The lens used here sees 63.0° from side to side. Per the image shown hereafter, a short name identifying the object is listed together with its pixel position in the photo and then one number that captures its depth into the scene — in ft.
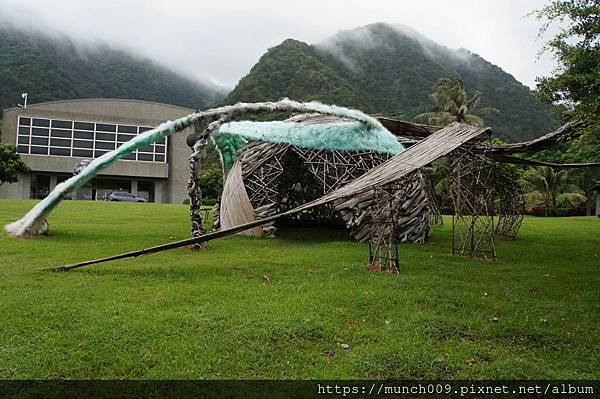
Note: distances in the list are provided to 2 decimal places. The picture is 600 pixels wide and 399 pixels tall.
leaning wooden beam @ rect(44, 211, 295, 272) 22.50
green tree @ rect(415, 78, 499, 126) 99.60
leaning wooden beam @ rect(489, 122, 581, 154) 32.26
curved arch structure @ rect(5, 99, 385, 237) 36.14
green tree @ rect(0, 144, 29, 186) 119.83
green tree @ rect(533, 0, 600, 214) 26.43
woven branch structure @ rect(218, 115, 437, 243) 43.34
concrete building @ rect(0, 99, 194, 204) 147.95
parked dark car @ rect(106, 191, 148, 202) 132.39
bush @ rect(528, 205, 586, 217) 107.57
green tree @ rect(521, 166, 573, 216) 109.81
